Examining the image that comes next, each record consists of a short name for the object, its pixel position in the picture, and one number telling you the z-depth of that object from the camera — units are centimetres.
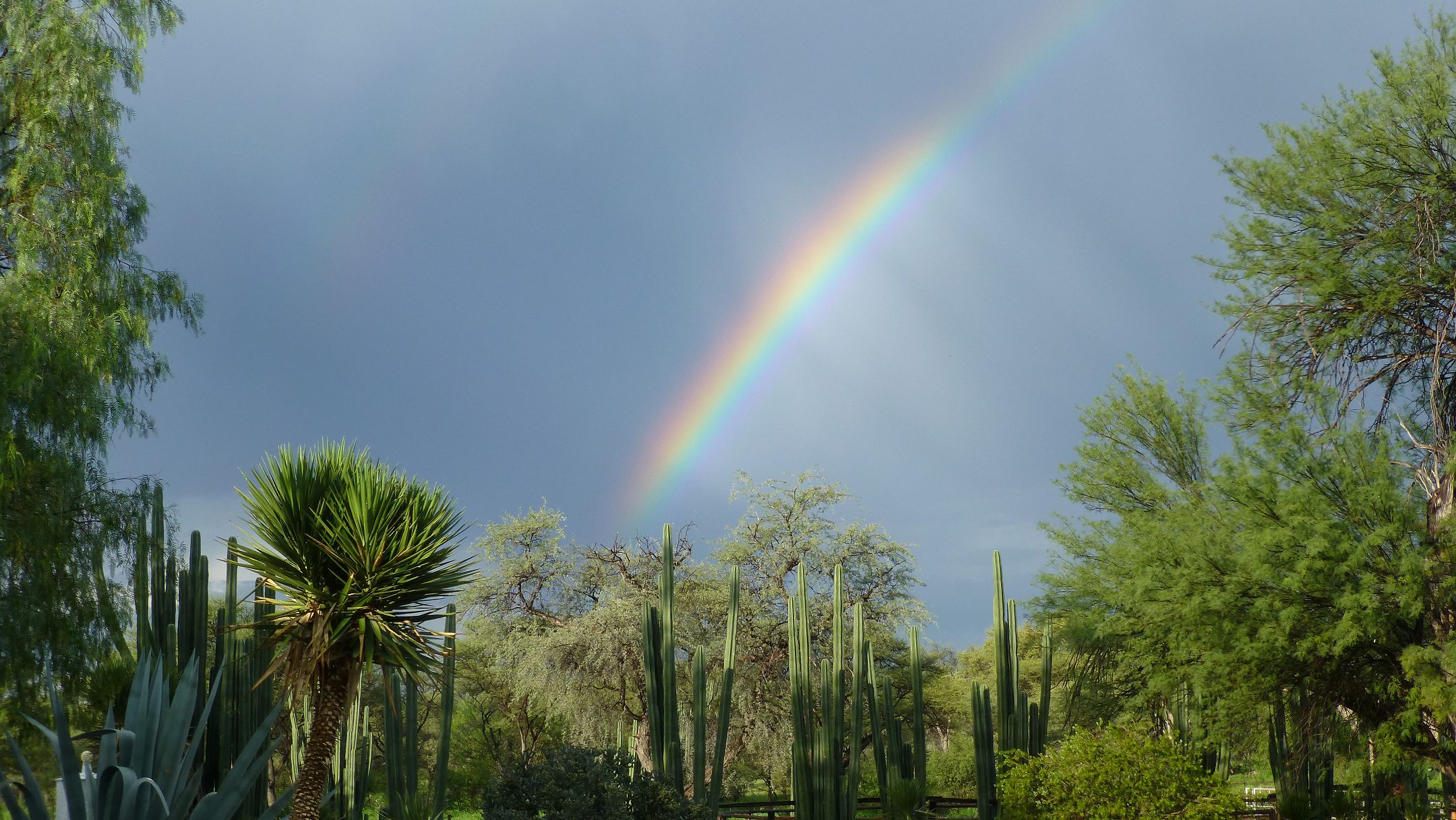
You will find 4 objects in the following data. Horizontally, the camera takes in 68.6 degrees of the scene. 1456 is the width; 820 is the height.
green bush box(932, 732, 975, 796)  2867
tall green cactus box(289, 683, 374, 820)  1545
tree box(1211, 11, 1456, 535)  1536
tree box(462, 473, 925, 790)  2459
